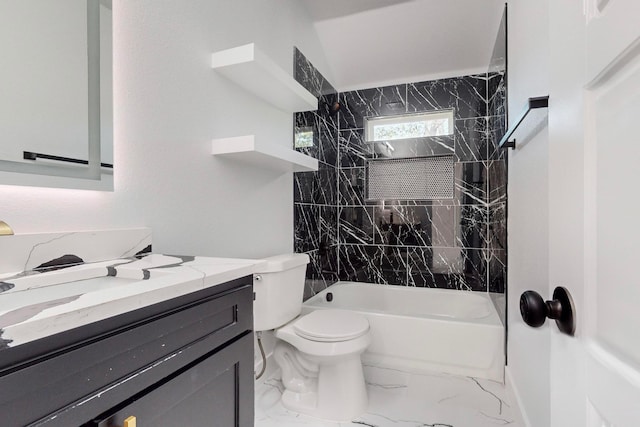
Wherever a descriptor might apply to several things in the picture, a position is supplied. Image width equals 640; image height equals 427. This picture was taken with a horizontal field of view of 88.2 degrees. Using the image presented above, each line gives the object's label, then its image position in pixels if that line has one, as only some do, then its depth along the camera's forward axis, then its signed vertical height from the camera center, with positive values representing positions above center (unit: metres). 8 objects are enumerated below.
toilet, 1.71 -0.70
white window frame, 3.01 +0.88
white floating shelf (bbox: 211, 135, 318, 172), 1.58 +0.30
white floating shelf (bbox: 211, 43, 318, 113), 1.59 +0.72
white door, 0.38 -0.02
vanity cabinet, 0.51 -0.31
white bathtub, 2.05 -0.85
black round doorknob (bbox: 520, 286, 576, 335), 0.53 -0.17
